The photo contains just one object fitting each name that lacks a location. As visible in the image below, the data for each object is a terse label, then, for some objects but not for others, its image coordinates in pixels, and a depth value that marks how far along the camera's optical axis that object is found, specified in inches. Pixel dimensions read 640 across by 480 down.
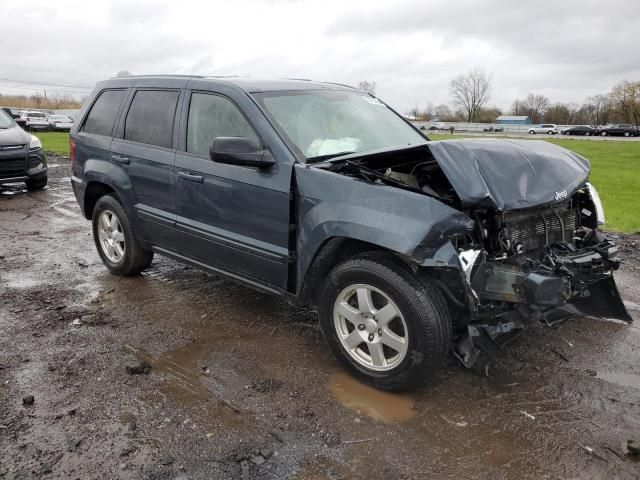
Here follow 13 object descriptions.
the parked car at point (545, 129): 2795.3
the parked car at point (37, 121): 1498.5
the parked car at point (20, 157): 406.3
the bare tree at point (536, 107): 4266.7
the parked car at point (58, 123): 1544.0
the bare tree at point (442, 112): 4617.1
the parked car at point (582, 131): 2366.9
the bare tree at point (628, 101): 3107.8
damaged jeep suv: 125.5
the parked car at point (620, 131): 2252.7
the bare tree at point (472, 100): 4468.5
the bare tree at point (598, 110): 3501.5
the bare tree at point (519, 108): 4505.4
